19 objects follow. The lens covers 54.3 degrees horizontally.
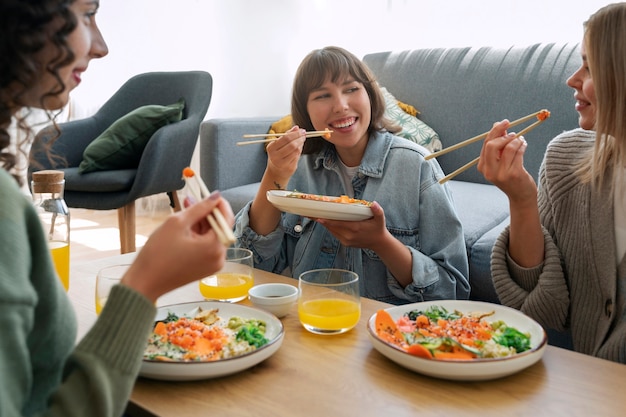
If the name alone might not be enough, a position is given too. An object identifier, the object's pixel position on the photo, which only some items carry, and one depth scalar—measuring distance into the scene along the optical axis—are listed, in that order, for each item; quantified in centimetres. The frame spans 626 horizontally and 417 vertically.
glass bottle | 135
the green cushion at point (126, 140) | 327
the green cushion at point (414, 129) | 293
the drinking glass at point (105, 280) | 109
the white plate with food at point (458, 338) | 89
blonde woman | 123
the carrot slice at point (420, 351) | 91
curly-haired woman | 64
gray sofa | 269
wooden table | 83
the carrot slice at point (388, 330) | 100
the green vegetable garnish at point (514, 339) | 96
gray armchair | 319
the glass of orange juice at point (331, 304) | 108
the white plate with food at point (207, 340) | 90
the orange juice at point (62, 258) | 132
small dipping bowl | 120
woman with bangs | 164
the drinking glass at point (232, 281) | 130
